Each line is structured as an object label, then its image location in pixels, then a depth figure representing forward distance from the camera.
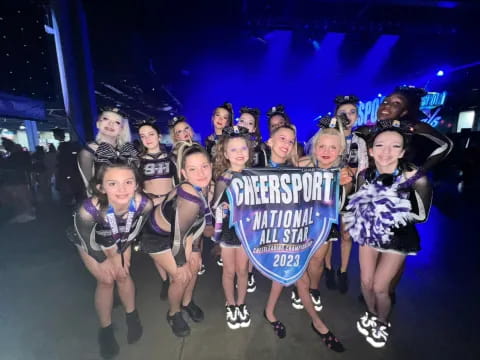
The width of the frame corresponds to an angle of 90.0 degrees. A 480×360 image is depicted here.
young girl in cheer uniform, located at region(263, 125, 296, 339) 2.30
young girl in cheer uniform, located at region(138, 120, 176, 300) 3.00
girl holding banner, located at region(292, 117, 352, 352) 2.21
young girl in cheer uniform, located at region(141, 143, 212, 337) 1.95
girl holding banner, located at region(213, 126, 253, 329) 2.12
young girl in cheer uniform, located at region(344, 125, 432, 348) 1.90
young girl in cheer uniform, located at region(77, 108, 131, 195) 2.53
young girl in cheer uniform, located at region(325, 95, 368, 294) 2.88
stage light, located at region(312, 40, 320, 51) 11.33
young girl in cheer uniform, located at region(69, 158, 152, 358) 1.88
